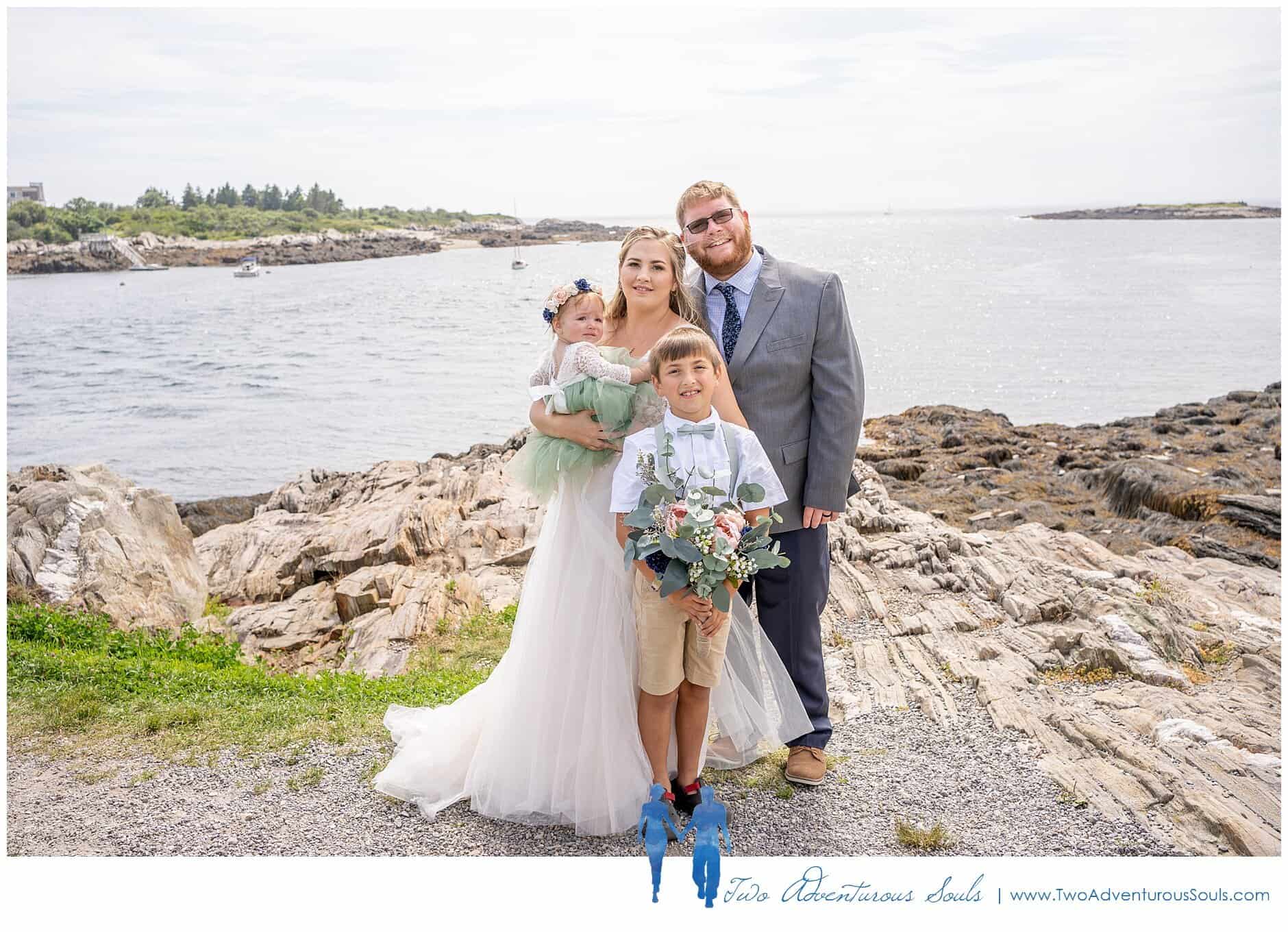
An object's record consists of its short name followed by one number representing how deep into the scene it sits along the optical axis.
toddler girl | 3.92
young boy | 3.71
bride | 3.98
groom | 4.18
